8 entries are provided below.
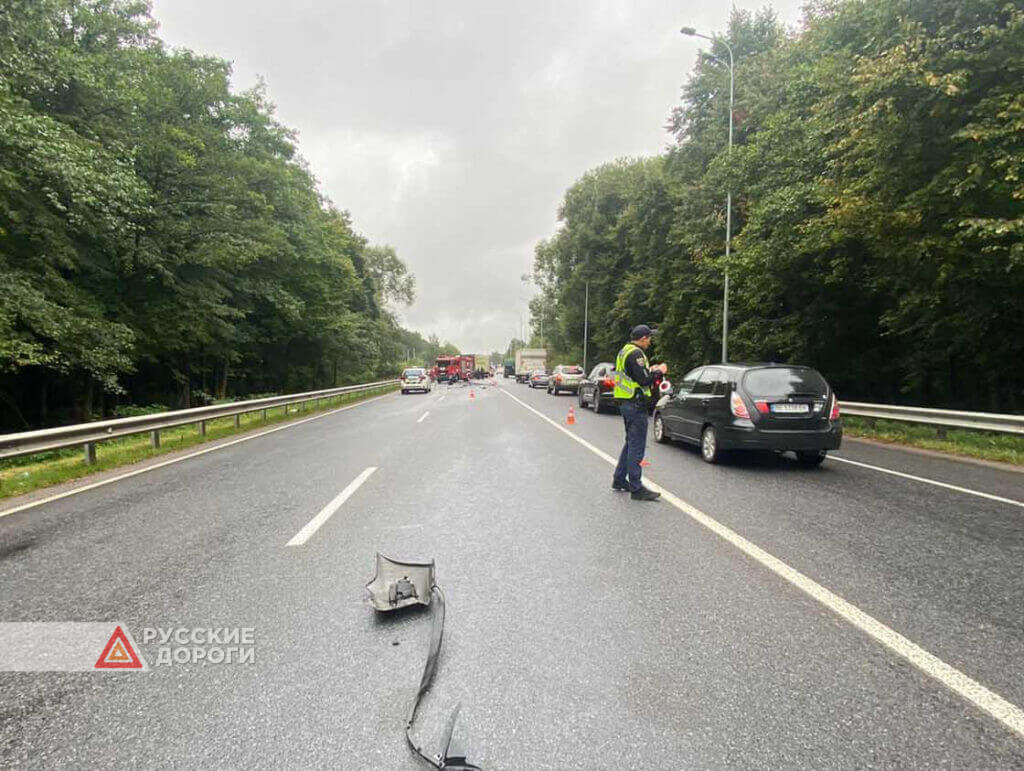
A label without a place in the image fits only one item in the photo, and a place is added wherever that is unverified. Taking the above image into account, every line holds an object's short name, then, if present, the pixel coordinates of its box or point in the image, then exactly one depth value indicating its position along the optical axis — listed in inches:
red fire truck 2375.7
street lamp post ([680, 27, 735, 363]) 753.0
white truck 2082.9
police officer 245.0
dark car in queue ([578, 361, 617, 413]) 721.7
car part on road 125.6
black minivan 309.9
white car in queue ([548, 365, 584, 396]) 1190.9
